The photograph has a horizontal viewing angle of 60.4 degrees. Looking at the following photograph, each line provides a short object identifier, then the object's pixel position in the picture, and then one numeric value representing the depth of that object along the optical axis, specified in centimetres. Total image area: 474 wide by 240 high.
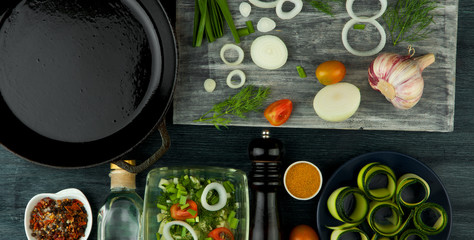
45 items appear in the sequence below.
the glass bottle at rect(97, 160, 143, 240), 132
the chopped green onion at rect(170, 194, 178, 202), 127
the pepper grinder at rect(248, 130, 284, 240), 127
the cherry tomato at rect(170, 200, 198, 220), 125
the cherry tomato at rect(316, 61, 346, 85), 129
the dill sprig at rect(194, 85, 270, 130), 134
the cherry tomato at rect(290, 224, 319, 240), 133
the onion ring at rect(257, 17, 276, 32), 134
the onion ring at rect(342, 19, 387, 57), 134
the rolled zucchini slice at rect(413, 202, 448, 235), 128
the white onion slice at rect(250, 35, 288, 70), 133
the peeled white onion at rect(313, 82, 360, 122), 131
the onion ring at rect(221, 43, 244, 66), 134
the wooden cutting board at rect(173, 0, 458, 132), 135
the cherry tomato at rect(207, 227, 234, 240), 125
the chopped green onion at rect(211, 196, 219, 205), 129
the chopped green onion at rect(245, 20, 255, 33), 133
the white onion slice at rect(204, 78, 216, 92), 135
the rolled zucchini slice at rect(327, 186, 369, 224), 127
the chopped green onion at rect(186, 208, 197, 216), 125
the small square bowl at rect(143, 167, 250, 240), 127
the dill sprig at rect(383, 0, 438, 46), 133
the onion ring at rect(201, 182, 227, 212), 126
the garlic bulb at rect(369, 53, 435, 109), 126
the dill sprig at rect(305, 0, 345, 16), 134
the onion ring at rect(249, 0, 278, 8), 133
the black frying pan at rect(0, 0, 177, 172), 124
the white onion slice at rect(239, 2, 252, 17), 133
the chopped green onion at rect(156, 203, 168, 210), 128
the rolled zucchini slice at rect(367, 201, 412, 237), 129
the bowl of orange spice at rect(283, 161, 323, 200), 135
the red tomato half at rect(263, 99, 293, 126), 131
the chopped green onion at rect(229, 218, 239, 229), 127
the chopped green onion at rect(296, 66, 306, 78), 134
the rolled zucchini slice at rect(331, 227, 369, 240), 129
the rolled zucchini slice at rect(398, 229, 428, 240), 130
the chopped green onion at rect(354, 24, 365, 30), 134
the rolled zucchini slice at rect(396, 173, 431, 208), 128
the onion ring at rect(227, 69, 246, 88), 135
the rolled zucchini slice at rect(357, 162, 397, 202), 129
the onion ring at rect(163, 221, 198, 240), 124
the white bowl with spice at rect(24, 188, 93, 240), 137
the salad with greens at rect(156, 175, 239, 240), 125
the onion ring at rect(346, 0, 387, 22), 133
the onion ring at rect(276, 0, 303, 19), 133
